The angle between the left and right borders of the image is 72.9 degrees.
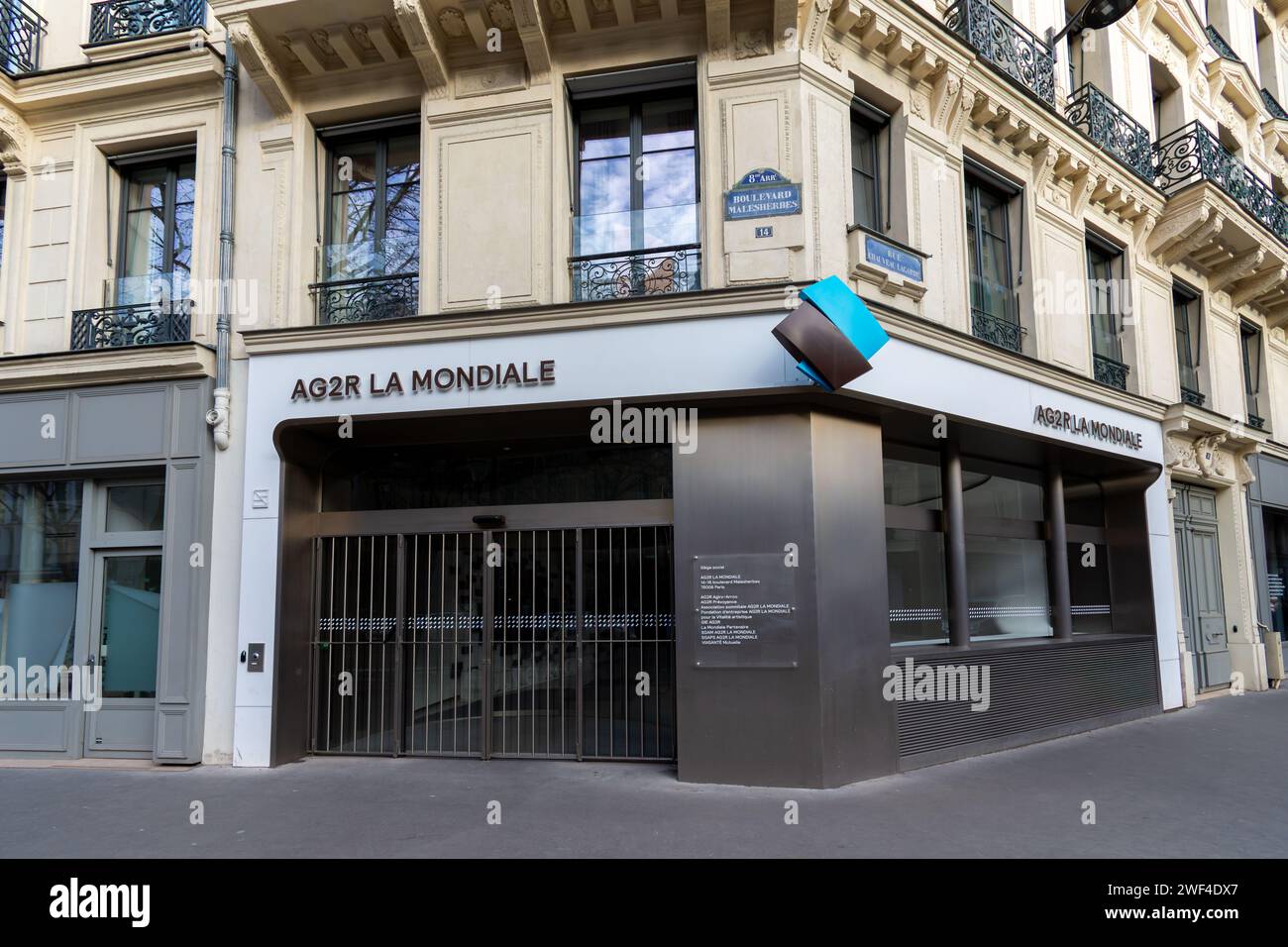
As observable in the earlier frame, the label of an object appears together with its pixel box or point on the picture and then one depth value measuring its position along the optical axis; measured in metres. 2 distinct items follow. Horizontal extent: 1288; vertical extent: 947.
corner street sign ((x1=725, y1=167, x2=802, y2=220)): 7.93
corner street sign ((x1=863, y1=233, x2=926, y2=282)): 8.34
